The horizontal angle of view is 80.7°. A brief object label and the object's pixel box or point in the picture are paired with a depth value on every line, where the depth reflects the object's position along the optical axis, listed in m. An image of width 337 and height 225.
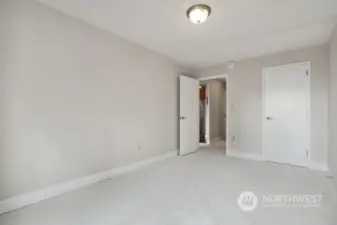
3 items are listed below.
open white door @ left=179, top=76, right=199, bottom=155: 4.80
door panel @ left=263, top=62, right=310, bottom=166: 3.77
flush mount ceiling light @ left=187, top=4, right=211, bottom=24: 2.30
